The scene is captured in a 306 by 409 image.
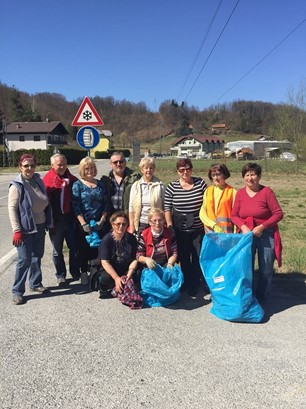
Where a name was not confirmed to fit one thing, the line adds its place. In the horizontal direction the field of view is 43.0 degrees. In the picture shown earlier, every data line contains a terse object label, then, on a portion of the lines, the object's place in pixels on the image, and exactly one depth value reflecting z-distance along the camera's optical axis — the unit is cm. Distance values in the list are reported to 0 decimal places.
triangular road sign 830
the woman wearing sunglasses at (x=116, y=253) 468
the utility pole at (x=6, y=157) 4678
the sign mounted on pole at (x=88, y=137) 813
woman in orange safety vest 454
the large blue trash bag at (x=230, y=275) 408
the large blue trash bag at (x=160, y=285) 440
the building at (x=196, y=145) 11712
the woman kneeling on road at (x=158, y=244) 466
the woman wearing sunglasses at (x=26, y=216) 453
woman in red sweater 427
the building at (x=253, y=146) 8981
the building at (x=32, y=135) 7294
